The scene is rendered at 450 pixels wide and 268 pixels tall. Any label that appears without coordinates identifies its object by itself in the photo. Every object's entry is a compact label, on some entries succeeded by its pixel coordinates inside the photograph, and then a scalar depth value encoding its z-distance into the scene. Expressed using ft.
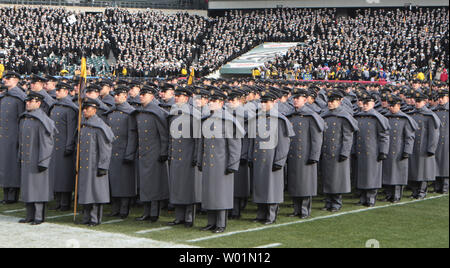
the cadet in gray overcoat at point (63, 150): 36.24
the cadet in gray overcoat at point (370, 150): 38.73
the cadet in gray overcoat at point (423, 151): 41.09
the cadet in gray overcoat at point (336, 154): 37.17
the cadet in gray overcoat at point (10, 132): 37.91
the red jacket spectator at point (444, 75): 97.95
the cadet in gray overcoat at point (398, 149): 39.78
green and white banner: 141.18
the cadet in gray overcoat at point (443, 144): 42.96
